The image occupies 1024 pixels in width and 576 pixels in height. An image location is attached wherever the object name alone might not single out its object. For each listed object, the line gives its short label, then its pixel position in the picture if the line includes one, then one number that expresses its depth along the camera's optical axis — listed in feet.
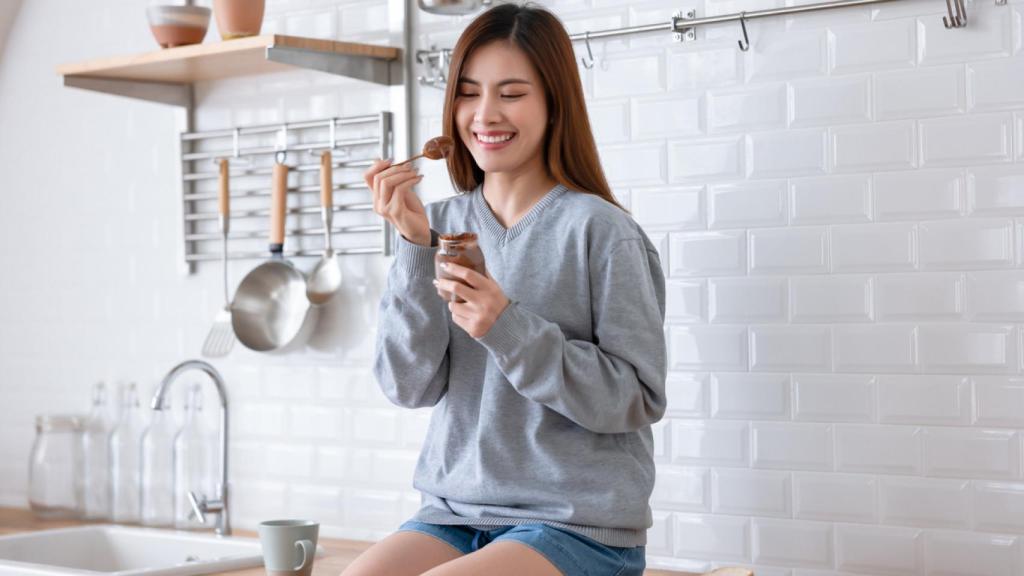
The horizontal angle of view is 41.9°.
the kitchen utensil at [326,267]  8.54
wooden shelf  7.89
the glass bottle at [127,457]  9.62
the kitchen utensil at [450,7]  7.68
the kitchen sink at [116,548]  8.43
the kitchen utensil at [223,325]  9.01
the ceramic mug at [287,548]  6.65
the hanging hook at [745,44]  7.10
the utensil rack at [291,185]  8.60
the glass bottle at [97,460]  9.65
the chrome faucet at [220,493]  8.75
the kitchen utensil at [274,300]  8.68
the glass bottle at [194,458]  9.26
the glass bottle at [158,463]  9.38
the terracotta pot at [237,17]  8.23
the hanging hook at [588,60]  7.57
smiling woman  5.43
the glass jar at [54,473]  9.62
